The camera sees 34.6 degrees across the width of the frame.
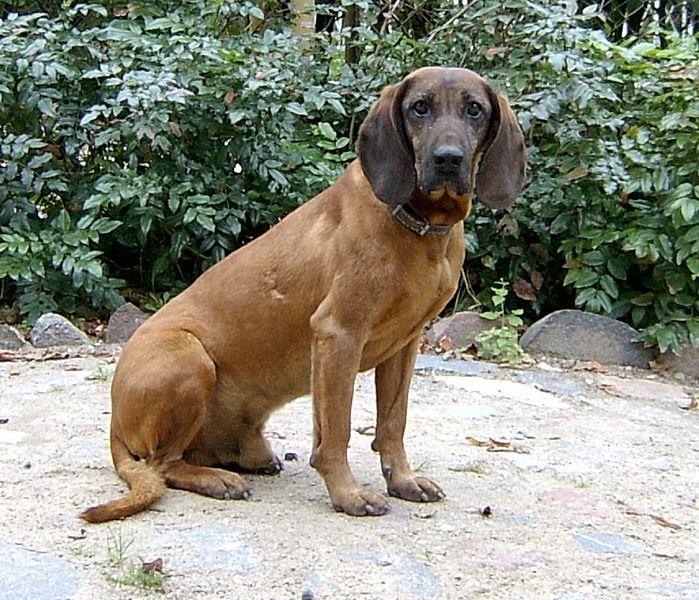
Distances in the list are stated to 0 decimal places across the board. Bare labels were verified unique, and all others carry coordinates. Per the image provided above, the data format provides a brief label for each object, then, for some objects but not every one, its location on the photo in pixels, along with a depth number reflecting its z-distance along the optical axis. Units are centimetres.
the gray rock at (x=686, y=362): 717
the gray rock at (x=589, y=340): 730
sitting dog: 381
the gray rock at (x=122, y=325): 734
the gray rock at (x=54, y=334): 718
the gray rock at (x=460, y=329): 733
